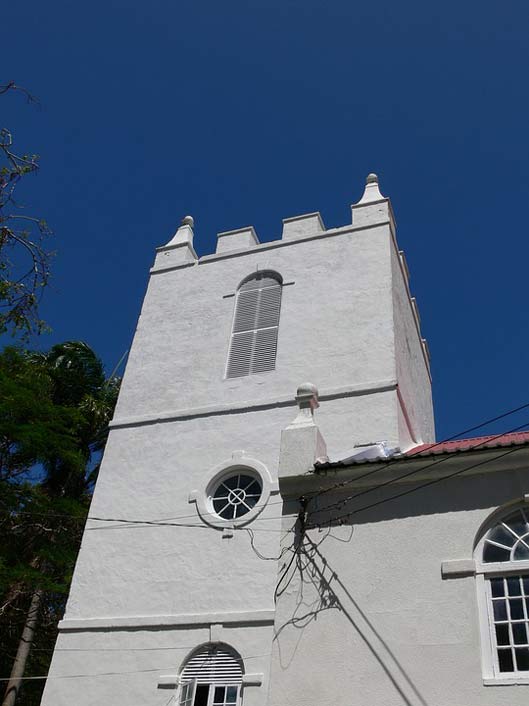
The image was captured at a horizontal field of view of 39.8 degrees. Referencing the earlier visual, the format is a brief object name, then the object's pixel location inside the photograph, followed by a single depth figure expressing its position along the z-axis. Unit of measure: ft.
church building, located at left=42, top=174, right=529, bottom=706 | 29.50
